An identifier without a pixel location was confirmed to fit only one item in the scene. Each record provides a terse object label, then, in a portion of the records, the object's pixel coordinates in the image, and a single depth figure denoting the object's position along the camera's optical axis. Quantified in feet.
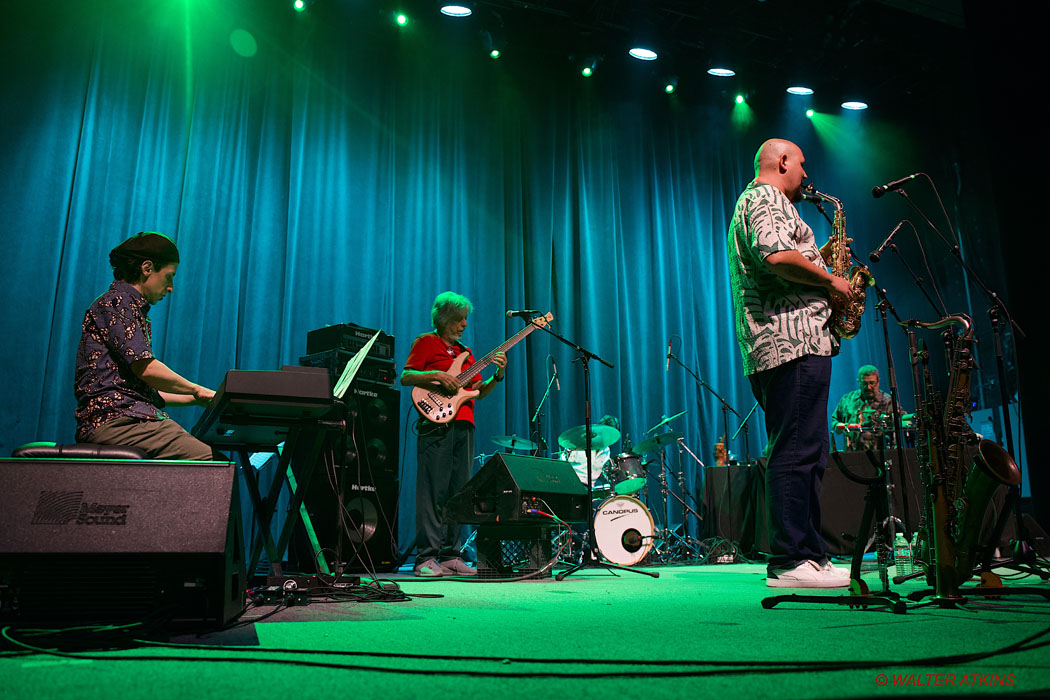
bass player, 14.57
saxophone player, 9.03
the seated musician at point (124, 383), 8.07
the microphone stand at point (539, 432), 20.04
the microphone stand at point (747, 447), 23.74
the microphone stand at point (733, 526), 19.86
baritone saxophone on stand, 7.00
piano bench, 6.64
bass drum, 18.21
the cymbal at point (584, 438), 18.67
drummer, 20.29
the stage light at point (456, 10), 22.21
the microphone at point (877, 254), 11.08
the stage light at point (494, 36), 23.26
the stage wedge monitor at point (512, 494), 12.96
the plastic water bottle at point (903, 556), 13.38
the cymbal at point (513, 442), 18.47
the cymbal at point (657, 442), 19.99
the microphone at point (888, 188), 10.39
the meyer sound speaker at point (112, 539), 5.42
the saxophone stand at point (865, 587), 6.75
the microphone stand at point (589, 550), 13.19
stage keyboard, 7.35
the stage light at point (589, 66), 24.69
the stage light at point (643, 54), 24.49
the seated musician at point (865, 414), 19.98
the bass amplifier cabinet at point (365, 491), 14.35
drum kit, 18.31
